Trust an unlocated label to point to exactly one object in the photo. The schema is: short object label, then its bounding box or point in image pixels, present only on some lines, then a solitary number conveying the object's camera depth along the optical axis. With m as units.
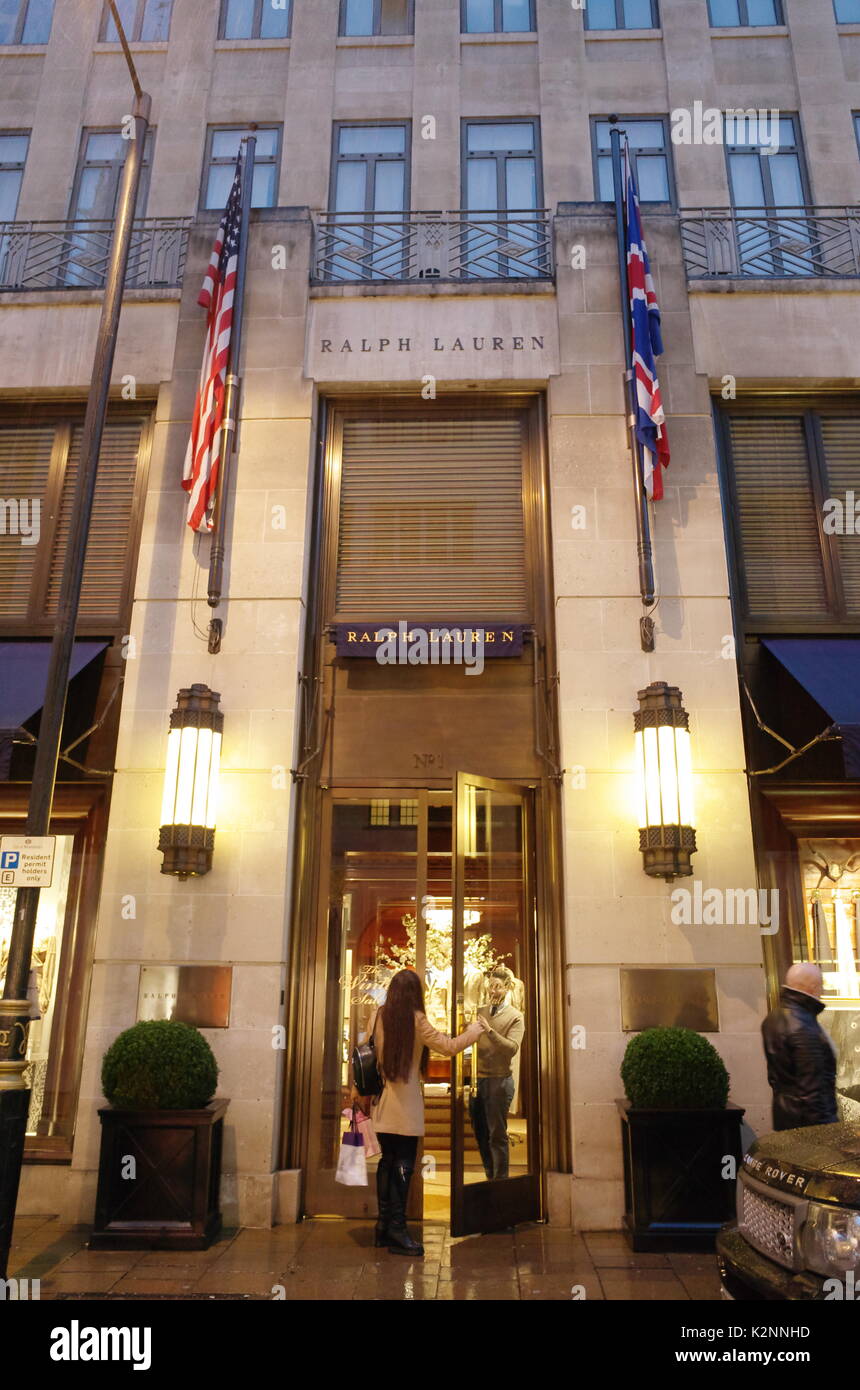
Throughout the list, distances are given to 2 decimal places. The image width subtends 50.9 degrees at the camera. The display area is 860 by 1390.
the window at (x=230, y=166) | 12.60
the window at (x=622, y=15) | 13.25
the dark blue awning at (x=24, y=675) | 8.02
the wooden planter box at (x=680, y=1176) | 6.69
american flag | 8.92
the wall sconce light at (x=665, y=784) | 7.80
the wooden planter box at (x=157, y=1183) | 6.64
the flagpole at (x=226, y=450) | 8.83
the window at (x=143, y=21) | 13.41
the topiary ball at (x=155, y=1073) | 6.85
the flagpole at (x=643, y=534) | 8.68
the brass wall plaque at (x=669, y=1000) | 7.74
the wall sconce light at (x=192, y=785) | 7.89
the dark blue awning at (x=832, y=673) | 7.55
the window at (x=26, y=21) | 13.55
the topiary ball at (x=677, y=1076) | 6.89
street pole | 5.84
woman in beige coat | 6.71
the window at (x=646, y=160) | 12.31
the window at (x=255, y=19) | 13.47
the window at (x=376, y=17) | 13.44
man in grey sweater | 7.44
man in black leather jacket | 5.78
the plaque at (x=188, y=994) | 7.82
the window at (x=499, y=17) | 13.30
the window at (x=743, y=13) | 13.14
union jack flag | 8.84
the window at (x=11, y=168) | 12.60
